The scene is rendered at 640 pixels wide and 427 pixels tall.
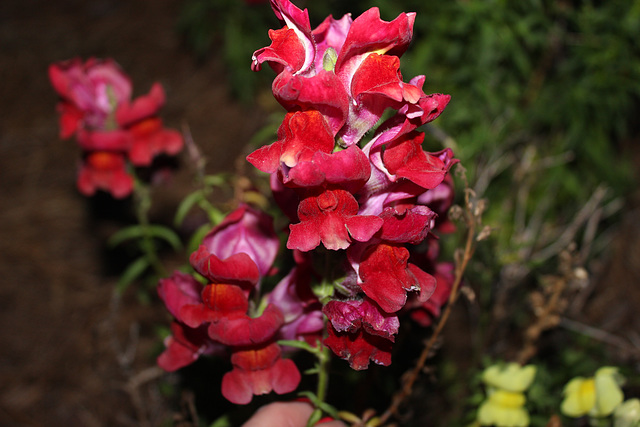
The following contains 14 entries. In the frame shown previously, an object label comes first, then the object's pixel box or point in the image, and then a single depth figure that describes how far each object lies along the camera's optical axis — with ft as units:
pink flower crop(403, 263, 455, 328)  1.20
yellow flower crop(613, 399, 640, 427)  1.23
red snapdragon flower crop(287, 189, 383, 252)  1.03
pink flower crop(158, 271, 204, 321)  1.17
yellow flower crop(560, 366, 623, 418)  1.27
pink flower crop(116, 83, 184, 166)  1.54
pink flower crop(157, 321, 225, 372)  1.18
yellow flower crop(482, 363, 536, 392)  1.29
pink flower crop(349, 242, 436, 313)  1.05
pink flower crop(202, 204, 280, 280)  1.19
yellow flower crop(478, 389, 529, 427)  1.31
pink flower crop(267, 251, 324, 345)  1.15
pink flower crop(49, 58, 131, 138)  1.54
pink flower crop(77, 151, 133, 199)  1.60
